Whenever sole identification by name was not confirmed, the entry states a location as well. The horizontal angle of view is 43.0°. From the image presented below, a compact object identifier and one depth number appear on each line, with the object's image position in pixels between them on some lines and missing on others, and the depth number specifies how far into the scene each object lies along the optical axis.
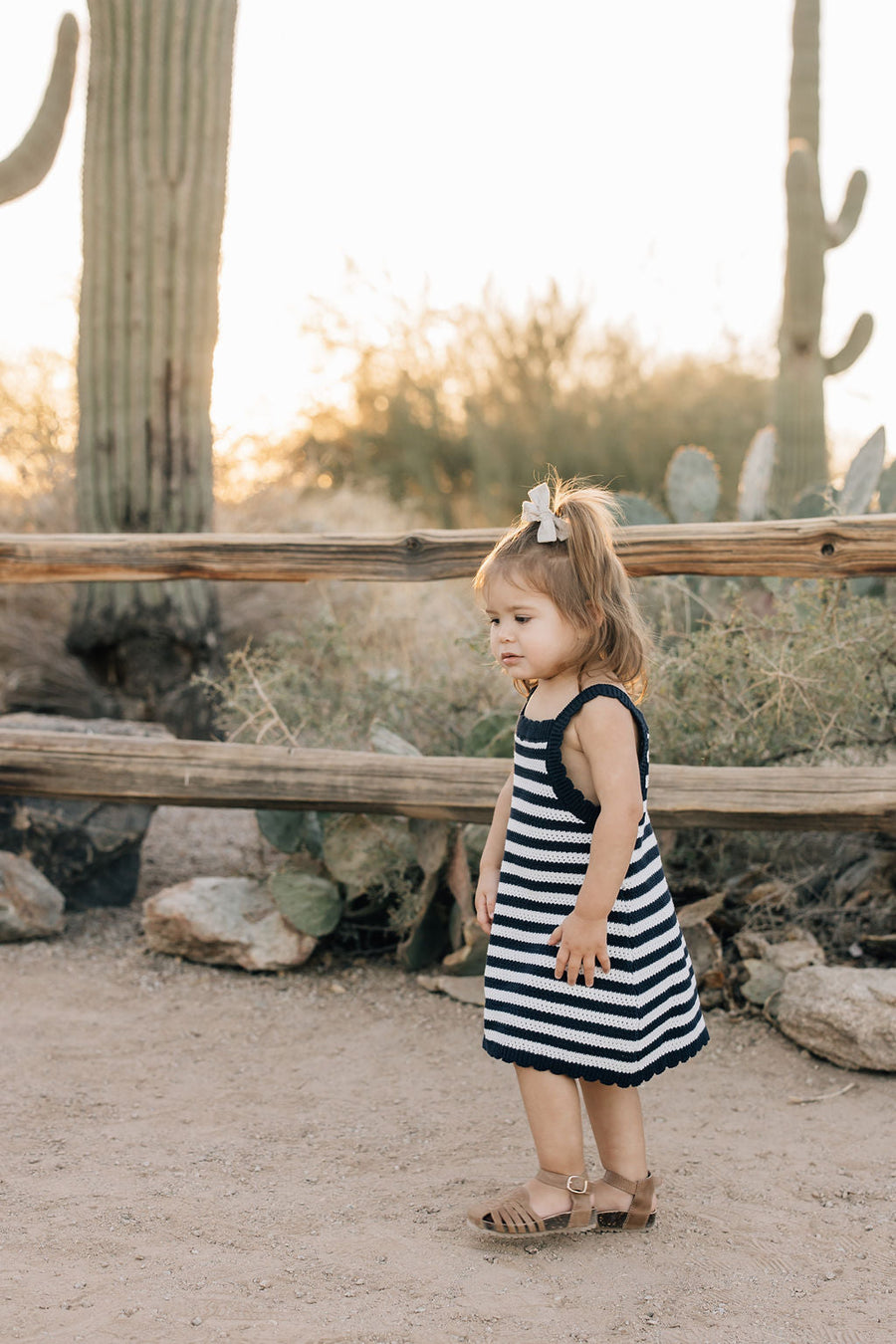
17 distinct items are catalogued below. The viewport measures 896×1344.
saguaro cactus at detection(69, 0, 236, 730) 4.64
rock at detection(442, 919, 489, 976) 2.99
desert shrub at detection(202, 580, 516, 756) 3.61
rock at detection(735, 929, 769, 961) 2.96
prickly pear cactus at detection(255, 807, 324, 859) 3.24
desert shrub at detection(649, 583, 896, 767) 3.07
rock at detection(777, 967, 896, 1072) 2.53
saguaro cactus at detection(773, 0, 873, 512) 6.61
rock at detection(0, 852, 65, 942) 3.33
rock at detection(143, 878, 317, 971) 3.19
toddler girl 1.75
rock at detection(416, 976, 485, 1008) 2.98
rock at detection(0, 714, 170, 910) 3.57
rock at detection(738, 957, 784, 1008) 2.85
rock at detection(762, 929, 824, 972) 2.86
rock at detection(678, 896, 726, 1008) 2.93
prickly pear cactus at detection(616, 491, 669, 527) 3.72
